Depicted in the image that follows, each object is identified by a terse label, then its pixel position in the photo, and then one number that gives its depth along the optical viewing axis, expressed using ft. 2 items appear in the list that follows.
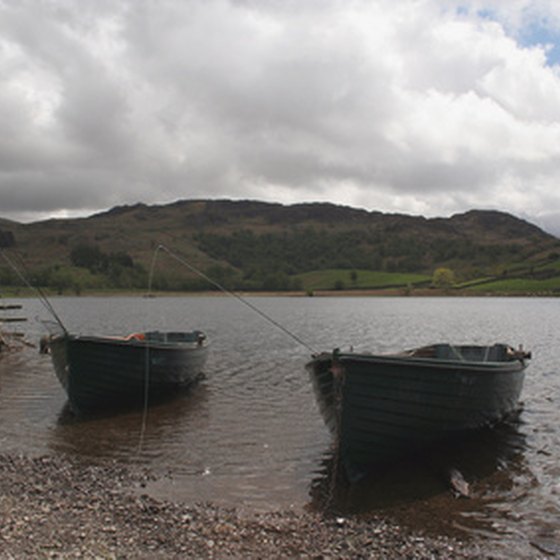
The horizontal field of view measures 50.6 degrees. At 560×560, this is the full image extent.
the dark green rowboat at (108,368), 59.52
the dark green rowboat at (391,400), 38.60
